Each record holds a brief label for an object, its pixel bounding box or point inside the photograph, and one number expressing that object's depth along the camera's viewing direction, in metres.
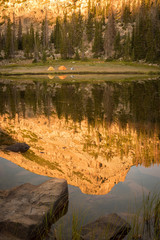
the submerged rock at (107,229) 4.46
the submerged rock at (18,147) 9.34
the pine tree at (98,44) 109.94
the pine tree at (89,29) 126.77
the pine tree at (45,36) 116.01
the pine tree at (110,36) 99.12
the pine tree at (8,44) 109.50
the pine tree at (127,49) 90.13
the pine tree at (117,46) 99.88
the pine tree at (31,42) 114.99
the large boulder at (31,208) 4.55
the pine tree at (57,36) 118.27
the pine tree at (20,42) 123.41
